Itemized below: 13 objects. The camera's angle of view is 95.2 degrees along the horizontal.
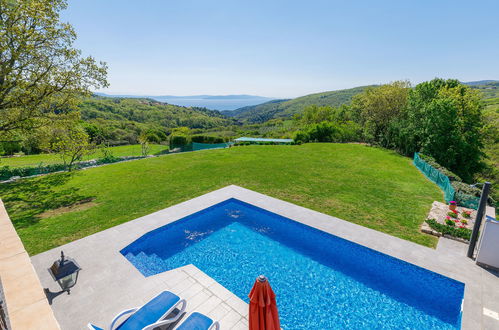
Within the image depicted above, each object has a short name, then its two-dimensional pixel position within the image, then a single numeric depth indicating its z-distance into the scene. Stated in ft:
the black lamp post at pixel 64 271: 10.58
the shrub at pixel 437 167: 42.88
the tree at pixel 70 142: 45.62
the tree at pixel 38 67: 31.68
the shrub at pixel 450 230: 24.42
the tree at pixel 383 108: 80.43
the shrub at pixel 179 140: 103.14
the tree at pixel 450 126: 59.93
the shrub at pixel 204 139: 103.14
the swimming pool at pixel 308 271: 17.48
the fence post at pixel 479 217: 19.81
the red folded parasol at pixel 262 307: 11.04
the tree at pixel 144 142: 89.74
